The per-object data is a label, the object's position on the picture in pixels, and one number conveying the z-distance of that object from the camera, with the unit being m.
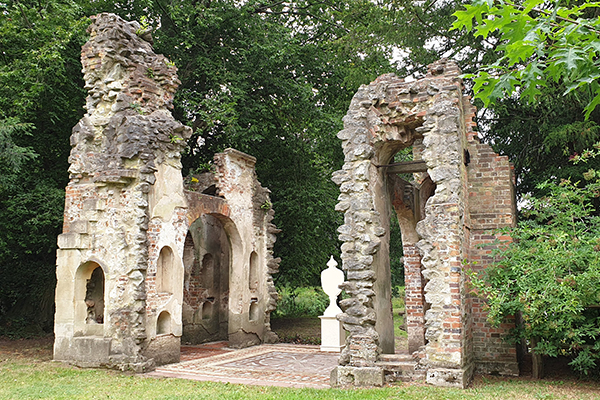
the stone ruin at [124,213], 10.67
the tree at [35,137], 12.28
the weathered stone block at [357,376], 8.47
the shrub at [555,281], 7.82
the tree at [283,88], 15.84
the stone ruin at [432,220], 8.48
